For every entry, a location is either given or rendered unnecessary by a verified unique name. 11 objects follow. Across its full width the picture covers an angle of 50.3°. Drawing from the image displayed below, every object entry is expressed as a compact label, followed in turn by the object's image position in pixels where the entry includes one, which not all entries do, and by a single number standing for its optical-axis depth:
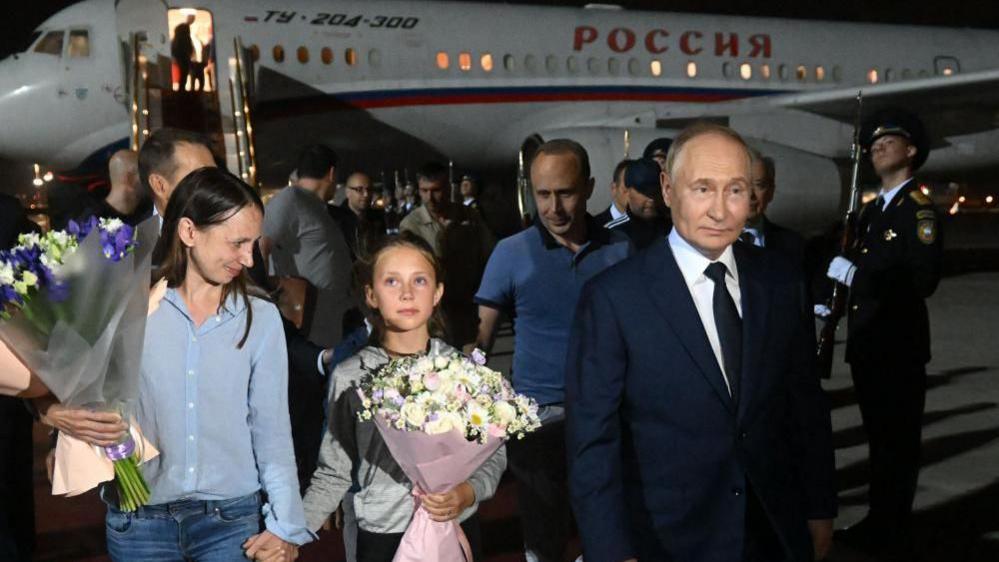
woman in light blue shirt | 2.77
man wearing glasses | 8.12
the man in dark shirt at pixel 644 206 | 5.21
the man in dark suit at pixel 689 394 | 2.60
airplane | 13.98
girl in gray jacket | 2.99
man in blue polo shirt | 3.99
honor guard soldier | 4.91
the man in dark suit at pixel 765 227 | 4.96
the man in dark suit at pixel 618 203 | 5.82
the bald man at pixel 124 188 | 5.90
